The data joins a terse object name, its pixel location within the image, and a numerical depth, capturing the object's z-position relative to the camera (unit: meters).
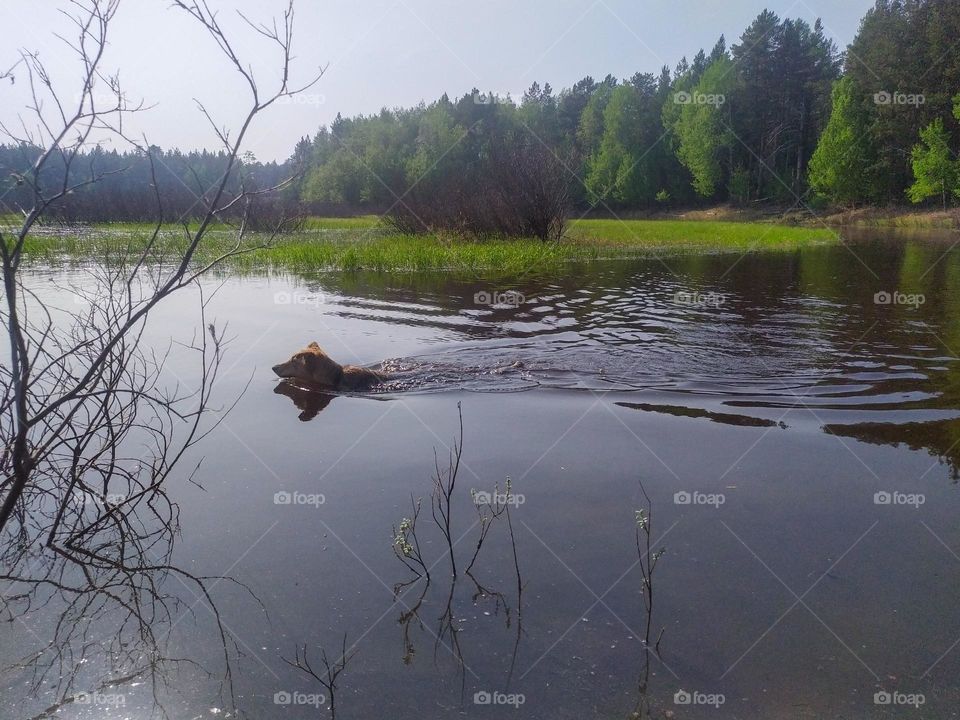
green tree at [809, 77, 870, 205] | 53.25
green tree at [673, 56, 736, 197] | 60.38
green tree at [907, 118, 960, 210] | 46.31
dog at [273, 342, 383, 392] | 8.06
